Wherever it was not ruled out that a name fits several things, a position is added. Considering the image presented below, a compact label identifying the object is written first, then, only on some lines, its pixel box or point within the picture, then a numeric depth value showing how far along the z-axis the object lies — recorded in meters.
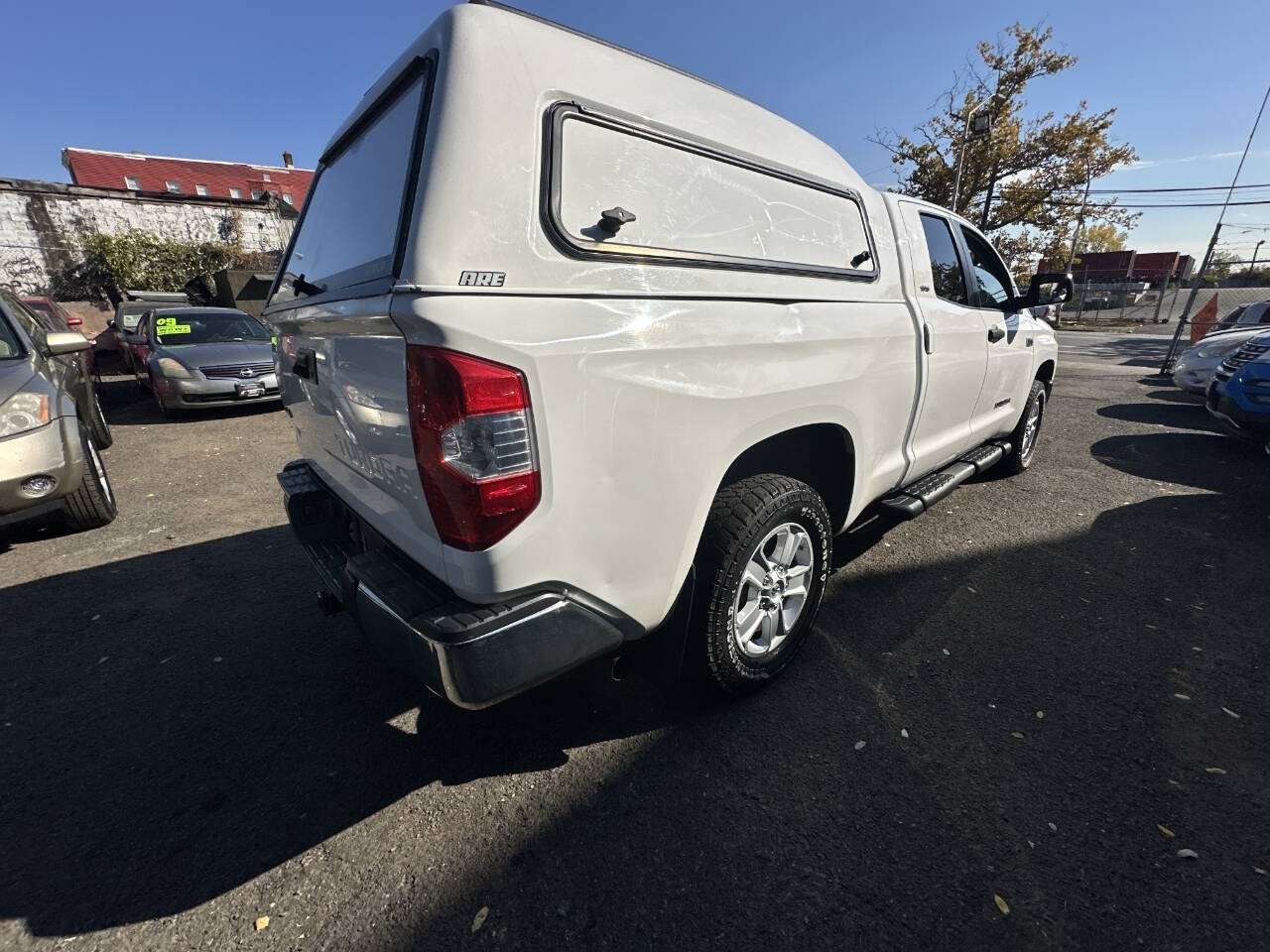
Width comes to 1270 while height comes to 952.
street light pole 18.81
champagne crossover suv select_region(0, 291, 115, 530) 3.26
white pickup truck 1.37
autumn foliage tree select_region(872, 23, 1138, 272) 21.48
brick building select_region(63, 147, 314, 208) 35.44
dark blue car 4.97
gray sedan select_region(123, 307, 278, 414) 6.99
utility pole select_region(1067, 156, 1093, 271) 22.28
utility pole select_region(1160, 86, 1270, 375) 9.86
